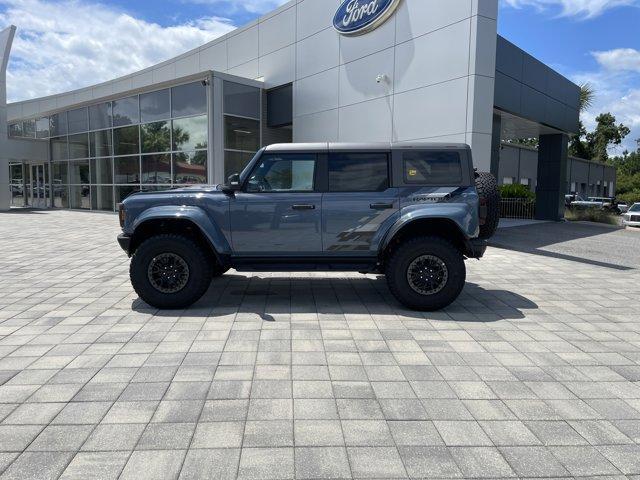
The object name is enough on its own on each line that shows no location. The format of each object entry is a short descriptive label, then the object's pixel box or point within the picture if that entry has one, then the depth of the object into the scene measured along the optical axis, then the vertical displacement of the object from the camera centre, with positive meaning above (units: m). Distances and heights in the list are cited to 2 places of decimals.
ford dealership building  11.88 +3.11
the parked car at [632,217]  19.09 -0.96
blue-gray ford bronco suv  5.37 -0.38
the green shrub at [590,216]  21.27 -1.05
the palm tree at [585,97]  31.44 +6.74
